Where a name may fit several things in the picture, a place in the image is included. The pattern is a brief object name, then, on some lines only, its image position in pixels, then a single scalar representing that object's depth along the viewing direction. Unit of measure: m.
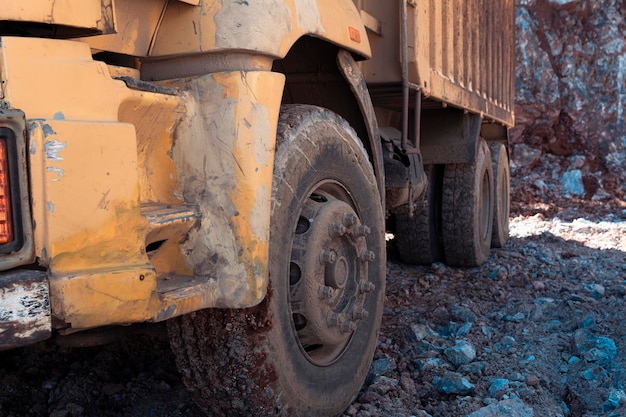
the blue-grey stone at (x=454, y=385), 2.65
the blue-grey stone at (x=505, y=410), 2.30
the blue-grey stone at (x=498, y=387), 2.60
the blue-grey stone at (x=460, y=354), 2.98
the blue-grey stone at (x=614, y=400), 2.47
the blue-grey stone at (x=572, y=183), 12.09
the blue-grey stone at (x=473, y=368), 2.88
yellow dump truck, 1.39
